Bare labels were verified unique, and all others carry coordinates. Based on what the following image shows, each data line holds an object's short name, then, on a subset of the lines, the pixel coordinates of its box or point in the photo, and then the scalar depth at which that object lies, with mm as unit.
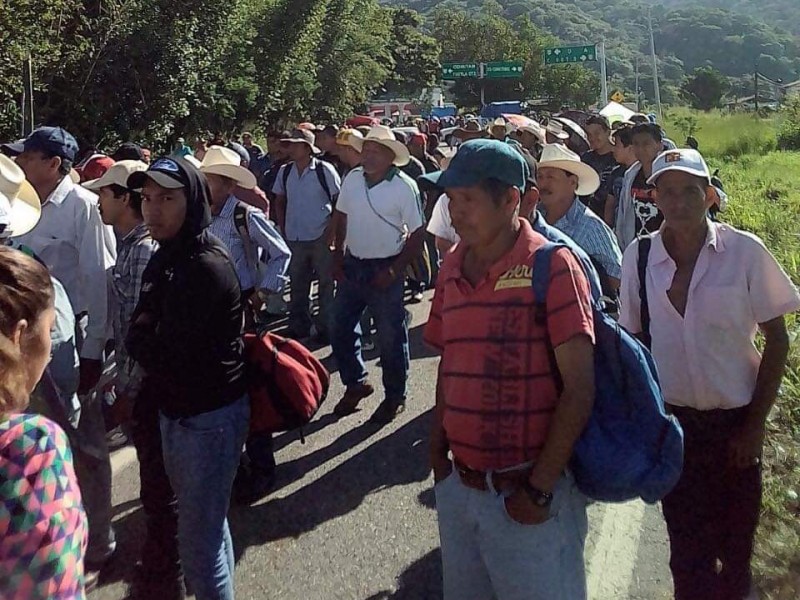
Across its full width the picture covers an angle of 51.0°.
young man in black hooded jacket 2807
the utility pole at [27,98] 10797
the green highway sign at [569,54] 46375
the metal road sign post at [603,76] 30947
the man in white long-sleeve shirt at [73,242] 3689
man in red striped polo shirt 2135
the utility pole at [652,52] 34581
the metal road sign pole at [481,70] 60312
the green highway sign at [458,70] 62281
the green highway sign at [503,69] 62562
